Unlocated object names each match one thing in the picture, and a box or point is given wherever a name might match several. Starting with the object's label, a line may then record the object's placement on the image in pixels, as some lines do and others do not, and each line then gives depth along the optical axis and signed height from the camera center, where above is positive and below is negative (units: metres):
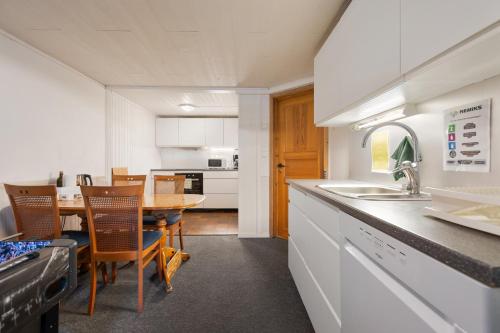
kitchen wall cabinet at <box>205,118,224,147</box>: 5.30 +0.74
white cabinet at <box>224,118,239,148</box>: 5.31 +0.80
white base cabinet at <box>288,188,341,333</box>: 1.11 -0.59
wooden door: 3.07 +0.22
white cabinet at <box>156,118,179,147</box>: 5.28 +0.76
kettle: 2.55 -0.18
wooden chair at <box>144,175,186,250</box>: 2.79 -0.28
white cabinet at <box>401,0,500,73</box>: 0.62 +0.44
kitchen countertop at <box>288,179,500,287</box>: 0.40 -0.18
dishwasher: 0.40 -0.32
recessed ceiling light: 4.24 +1.09
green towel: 1.38 +0.06
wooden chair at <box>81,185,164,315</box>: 1.59 -0.48
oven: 5.00 -0.42
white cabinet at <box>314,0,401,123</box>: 1.01 +0.62
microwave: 5.52 +0.00
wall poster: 0.94 +0.11
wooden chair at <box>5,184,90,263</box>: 1.60 -0.35
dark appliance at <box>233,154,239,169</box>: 5.52 +0.06
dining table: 1.83 -0.36
